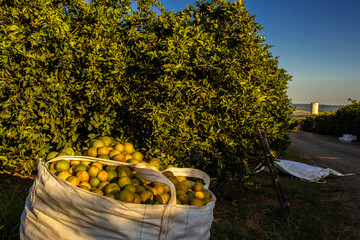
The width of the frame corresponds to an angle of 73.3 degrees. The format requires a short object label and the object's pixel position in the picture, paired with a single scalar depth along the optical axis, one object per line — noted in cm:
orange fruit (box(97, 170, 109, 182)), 231
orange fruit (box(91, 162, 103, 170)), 239
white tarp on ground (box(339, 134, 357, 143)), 1939
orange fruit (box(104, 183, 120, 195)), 210
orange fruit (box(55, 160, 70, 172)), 226
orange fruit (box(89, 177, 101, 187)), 221
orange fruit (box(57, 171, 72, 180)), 216
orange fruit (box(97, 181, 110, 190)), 221
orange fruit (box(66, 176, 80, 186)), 209
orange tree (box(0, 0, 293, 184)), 374
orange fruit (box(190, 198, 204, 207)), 219
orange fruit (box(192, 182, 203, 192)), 258
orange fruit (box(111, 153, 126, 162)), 259
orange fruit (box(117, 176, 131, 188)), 221
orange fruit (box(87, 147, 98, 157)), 263
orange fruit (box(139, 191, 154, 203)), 205
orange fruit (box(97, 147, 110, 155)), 266
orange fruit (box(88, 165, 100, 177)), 229
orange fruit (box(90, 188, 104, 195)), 205
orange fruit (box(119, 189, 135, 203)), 194
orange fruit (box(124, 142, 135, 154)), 295
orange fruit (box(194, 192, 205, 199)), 242
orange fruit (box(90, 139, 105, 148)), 277
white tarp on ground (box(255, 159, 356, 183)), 719
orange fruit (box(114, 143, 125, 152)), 284
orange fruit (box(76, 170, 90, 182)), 221
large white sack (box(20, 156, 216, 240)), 178
